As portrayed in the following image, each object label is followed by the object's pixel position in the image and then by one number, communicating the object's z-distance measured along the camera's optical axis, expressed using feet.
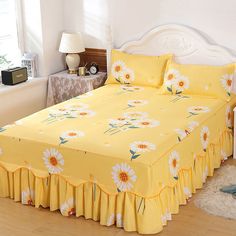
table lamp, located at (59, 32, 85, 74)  16.71
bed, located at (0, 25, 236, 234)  10.66
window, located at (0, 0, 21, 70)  16.39
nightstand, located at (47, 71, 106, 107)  16.49
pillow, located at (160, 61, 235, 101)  14.56
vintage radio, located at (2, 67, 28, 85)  15.71
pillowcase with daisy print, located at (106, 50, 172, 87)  15.80
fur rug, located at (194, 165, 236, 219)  11.60
